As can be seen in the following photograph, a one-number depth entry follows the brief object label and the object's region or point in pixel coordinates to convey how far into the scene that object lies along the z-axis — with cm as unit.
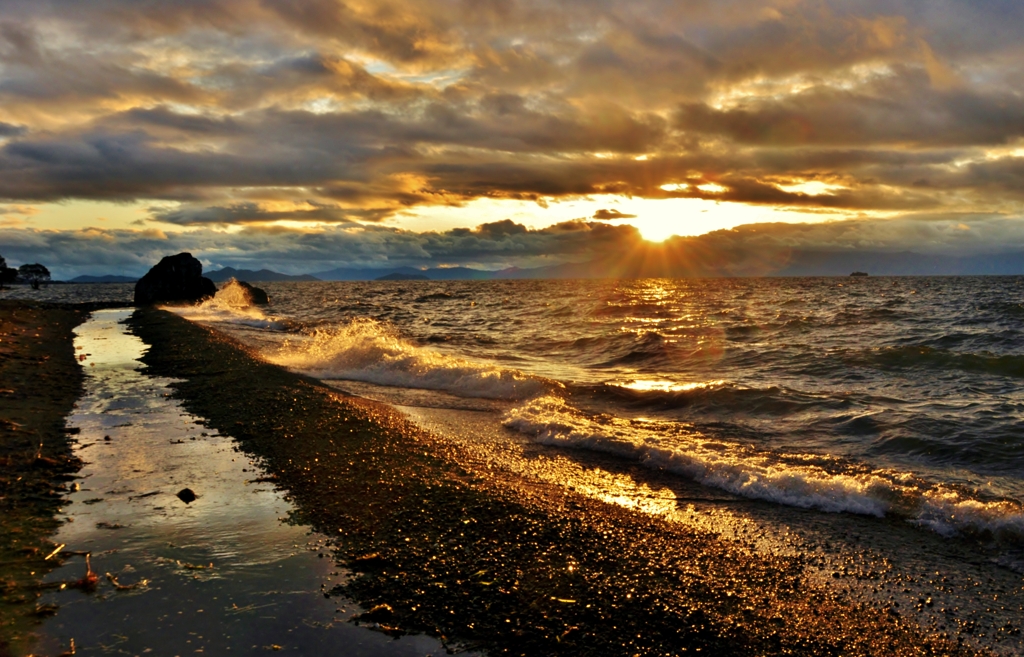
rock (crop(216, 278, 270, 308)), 7575
